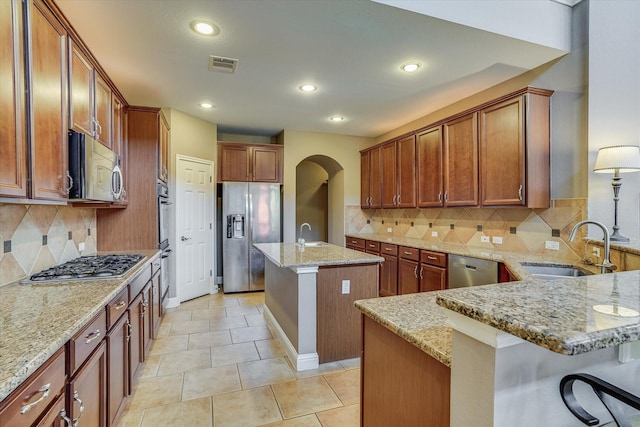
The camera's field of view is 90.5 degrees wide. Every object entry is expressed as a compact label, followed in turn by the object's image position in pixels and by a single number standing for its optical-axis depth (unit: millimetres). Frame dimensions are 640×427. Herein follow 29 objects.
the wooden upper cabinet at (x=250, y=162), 5152
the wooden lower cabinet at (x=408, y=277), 3981
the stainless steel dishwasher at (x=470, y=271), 2998
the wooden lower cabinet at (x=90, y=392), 1216
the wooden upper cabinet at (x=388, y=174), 4910
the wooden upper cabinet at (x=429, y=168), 4012
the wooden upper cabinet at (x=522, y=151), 2971
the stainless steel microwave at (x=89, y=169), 1892
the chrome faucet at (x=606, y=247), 1807
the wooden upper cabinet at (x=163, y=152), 3551
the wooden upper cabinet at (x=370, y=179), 5328
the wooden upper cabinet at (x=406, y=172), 4480
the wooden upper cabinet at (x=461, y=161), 3504
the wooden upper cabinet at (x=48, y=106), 1521
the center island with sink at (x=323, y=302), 2641
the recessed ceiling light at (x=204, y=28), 2365
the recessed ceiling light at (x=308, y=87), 3574
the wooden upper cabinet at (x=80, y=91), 1927
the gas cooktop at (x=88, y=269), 1869
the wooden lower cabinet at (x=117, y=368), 1668
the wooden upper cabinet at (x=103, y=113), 2369
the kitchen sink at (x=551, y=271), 2547
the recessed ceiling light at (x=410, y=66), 3018
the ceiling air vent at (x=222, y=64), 2916
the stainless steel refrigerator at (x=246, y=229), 5055
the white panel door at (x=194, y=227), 4457
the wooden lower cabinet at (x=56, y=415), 1010
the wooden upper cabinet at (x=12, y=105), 1304
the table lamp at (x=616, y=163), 2309
